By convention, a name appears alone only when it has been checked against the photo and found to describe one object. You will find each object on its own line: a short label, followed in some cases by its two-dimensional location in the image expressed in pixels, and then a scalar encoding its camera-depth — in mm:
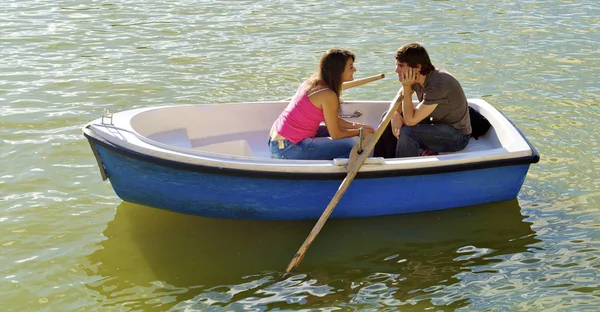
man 6305
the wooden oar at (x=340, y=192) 5699
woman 6105
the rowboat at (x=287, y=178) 5840
